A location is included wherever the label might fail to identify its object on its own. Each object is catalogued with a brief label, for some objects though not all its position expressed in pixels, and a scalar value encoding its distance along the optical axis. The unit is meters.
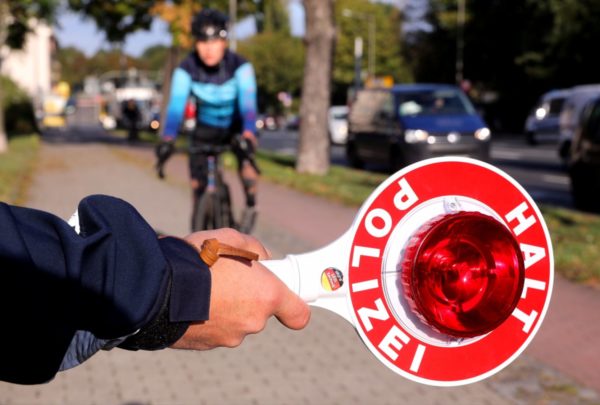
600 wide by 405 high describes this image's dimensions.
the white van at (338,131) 39.94
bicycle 7.54
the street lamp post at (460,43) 56.38
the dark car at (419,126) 18.53
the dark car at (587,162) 14.72
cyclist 6.70
